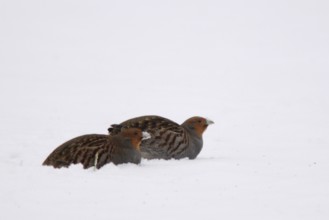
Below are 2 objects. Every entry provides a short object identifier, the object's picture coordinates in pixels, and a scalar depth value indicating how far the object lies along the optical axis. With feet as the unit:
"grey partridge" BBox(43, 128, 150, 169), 52.46
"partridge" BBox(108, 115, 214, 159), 64.75
